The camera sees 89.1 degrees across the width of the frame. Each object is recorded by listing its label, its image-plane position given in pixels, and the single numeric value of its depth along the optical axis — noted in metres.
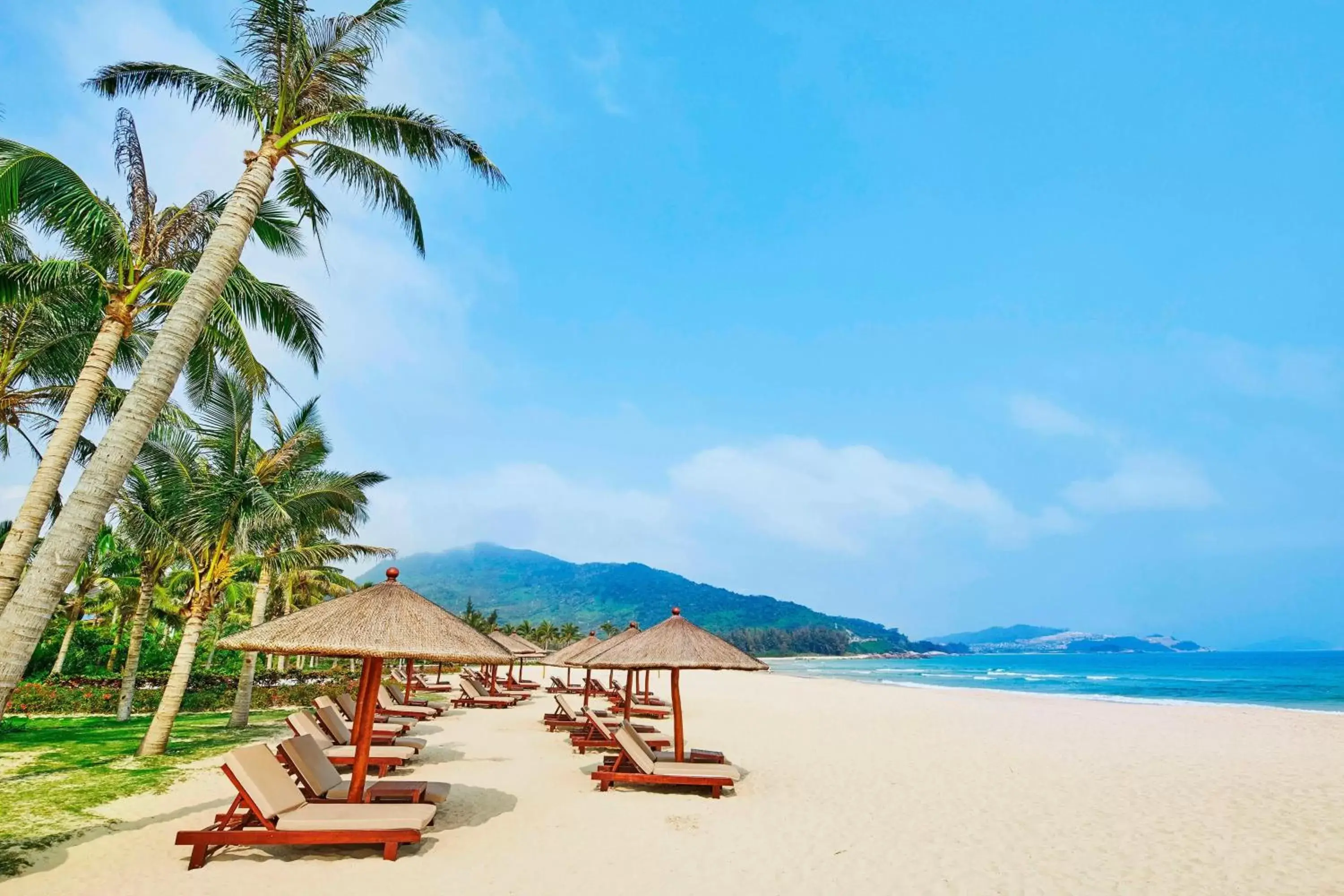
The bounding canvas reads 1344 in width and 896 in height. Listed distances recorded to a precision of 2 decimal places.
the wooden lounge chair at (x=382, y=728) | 10.43
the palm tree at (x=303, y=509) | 11.55
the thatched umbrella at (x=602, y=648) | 9.93
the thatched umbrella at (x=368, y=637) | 5.85
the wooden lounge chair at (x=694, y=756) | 9.02
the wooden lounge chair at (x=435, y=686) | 20.95
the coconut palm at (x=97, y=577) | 20.50
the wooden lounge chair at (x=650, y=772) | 7.95
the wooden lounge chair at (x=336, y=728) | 9.64
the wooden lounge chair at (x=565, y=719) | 13.73
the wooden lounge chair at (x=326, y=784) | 6.17
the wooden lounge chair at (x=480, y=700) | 17.81
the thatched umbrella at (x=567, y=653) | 14.45
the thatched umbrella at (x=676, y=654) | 8.63
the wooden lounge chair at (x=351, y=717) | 11.51
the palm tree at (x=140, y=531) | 12.40
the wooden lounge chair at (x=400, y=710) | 13.43
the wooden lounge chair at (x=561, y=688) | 22.31
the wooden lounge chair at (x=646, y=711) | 16.64
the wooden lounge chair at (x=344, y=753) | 8.81
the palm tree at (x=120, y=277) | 6.64
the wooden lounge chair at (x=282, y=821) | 5.25
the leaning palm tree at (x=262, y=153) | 4.89
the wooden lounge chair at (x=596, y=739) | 10.55
